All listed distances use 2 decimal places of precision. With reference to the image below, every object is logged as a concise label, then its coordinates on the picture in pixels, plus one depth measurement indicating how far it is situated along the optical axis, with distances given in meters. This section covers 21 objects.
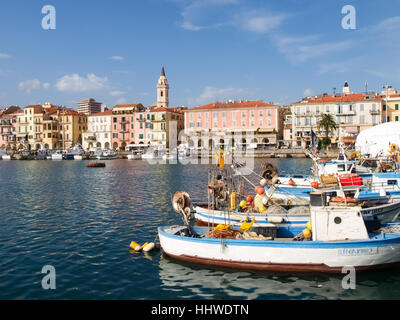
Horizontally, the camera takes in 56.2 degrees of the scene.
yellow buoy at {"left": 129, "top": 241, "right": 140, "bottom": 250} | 16.42
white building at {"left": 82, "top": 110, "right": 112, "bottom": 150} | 116.00
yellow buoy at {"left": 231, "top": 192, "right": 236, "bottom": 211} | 19.12
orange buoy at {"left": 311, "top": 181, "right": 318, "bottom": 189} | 21.47
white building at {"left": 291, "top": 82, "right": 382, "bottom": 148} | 86.44
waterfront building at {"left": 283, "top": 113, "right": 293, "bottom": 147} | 96.12
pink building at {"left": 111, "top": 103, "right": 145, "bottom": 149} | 111.94
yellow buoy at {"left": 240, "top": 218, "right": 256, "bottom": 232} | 14.35
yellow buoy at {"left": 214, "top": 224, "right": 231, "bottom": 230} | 15.47
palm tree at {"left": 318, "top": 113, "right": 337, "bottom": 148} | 84.18
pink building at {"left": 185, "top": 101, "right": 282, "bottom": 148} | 95.52
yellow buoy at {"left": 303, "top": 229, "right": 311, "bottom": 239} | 14.19
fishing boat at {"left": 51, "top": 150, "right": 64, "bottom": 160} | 97.81
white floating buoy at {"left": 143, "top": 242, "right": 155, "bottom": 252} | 16.27
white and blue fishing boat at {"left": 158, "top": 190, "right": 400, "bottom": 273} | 13.23
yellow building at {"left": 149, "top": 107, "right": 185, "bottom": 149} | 106.38
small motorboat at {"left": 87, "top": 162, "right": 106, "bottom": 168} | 67.25
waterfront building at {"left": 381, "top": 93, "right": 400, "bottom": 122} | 85.56
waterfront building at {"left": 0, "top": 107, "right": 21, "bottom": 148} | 126.25
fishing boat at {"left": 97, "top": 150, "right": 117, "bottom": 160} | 94.49
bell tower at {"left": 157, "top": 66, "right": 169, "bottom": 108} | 122.69
